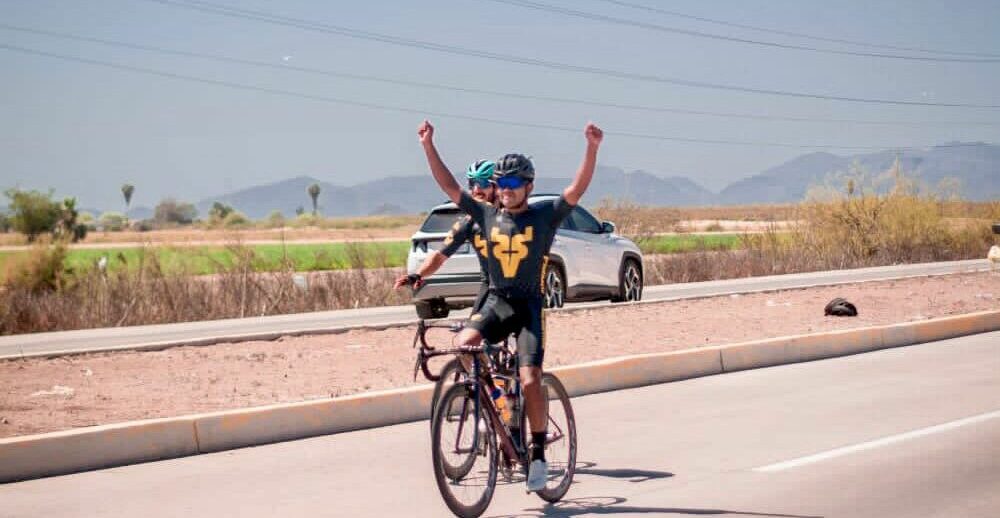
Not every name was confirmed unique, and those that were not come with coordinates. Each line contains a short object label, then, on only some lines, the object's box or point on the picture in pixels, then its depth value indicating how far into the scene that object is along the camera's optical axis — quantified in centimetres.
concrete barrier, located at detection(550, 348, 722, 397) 1452
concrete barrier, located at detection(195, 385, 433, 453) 1155
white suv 2298
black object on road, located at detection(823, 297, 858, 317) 2155
